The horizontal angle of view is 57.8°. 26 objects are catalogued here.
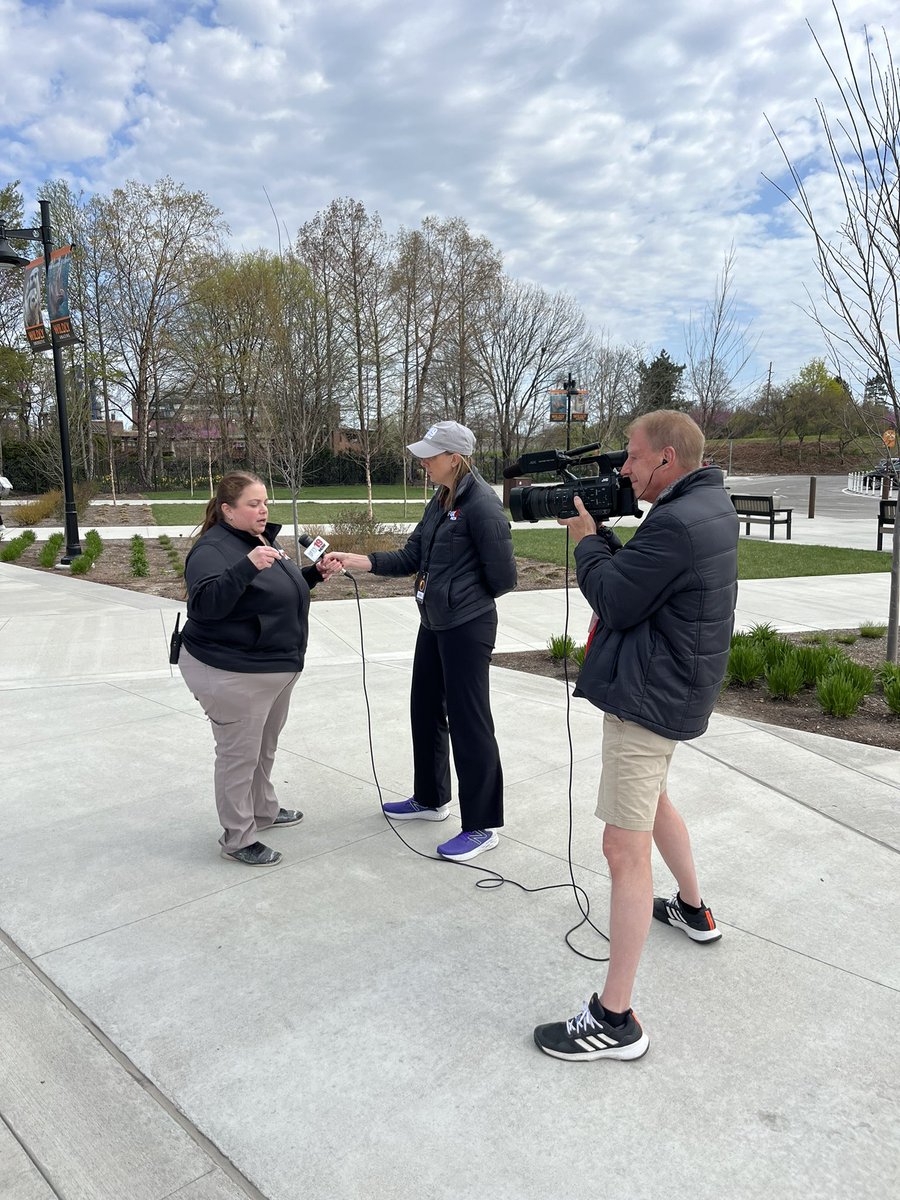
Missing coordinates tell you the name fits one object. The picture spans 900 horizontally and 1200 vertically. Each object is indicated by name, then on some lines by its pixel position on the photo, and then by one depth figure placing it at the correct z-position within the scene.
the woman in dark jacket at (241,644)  3.27
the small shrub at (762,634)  6.60
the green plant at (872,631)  7.77
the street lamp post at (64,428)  13.47
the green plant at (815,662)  5.77
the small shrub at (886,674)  5.47
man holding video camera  2.15
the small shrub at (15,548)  14.17
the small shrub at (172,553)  12.77
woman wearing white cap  3.39
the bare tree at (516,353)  41.00
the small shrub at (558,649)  6.92
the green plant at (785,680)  5.69
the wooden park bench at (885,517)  15.40
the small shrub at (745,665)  5.99
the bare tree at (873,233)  5.65
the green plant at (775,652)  6.07
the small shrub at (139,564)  12.08
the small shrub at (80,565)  12.21
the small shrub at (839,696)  5.24
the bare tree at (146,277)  39.25
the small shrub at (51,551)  13.10
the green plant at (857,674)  5.42
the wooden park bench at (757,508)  17.30
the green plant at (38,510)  20.27
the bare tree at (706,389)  16.94
